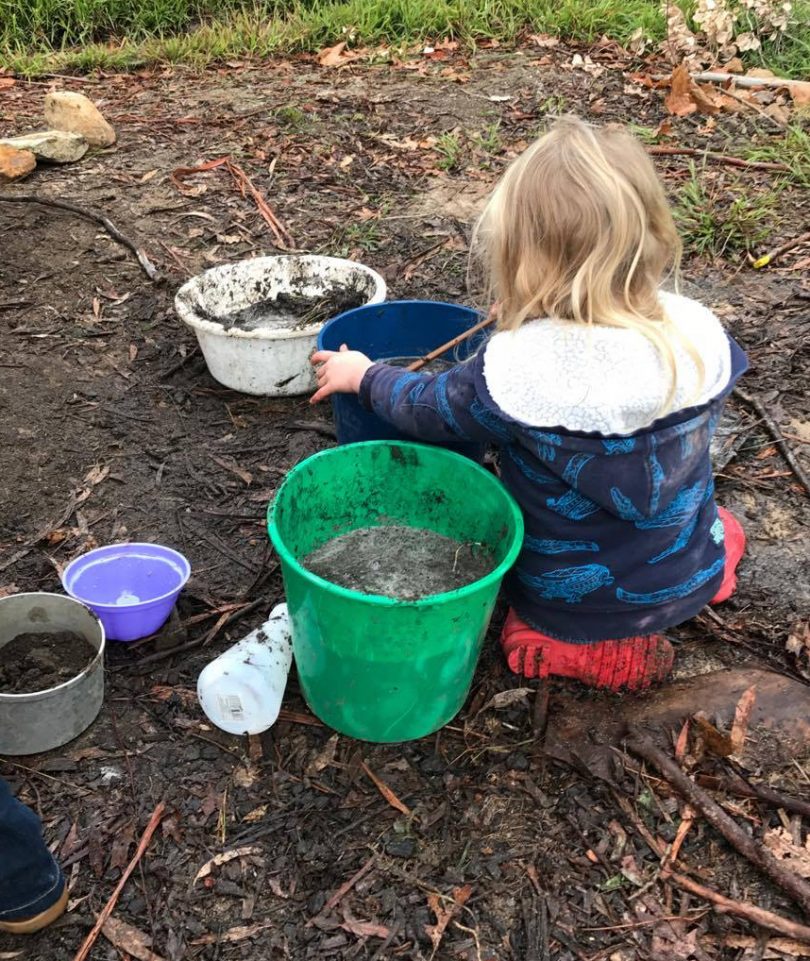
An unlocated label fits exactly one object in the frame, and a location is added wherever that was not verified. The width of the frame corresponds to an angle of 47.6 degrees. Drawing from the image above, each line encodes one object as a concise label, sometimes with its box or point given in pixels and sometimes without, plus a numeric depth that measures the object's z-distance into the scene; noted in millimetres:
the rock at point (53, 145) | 4645
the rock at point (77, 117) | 4949
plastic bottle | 2031
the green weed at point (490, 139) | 5004
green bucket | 1782
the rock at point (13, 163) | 4496
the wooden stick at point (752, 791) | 1904
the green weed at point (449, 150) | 4828
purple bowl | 2342
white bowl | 3055
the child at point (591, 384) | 1754
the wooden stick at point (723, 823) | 1767
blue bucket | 2596
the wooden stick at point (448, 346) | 2086
